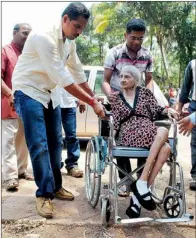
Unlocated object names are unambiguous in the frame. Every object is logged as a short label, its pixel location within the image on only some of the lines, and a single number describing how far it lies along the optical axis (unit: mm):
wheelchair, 2600
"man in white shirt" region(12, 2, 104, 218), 2693
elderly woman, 2684
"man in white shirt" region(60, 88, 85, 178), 4156
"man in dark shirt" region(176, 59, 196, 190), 3838
